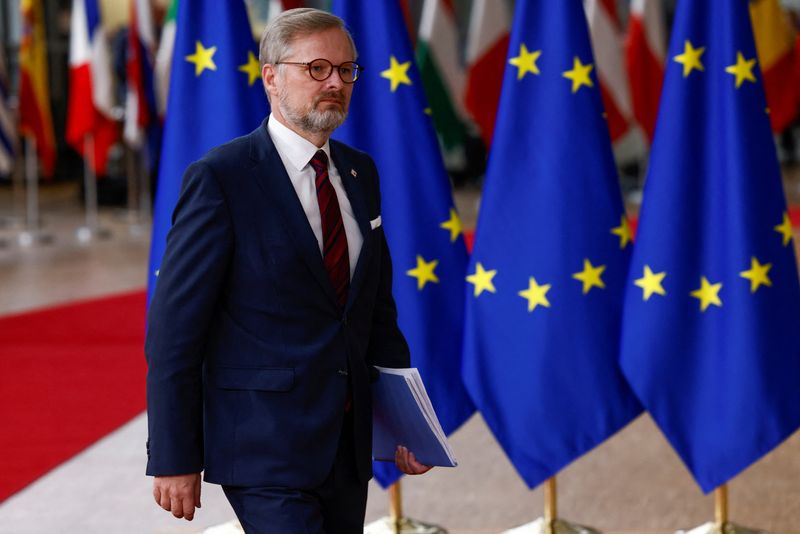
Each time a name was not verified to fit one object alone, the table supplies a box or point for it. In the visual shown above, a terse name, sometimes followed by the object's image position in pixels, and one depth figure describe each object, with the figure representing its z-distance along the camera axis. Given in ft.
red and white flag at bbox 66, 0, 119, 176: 74.90
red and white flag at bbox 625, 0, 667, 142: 67.10
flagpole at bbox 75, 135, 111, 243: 78.82
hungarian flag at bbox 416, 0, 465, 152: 64.28
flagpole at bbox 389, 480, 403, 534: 25.88
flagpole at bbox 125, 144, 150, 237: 89.86
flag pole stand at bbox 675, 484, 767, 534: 25.25
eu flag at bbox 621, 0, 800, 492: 23.52
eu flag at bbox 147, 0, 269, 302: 24.20
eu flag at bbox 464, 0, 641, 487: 24.39
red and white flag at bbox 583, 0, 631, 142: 51.62
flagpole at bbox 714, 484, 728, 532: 25.29
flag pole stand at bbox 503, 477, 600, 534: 25.73
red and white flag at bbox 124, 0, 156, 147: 71.87
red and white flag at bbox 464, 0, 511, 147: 57.57
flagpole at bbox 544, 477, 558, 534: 25.66
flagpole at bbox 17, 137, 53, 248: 81.00
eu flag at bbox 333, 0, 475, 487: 24.68
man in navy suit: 15.17
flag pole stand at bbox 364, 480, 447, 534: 25.98
